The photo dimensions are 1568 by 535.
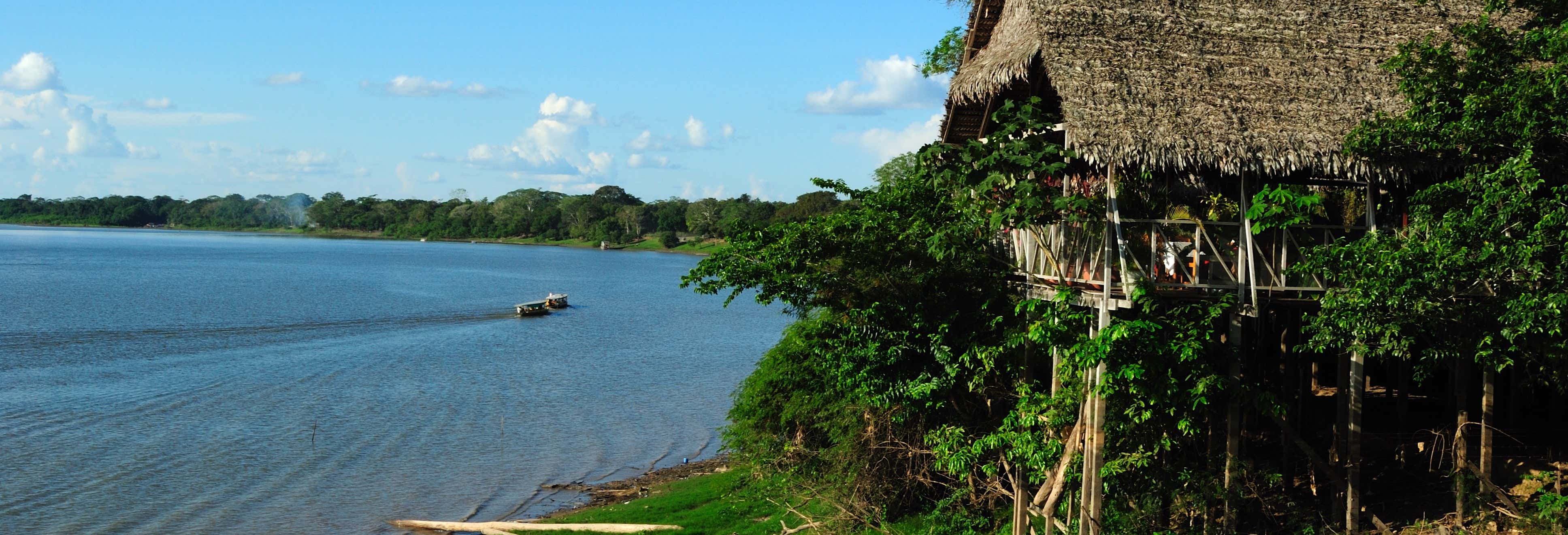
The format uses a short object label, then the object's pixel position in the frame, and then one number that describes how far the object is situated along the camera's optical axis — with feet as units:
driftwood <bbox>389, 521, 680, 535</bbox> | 63.76
